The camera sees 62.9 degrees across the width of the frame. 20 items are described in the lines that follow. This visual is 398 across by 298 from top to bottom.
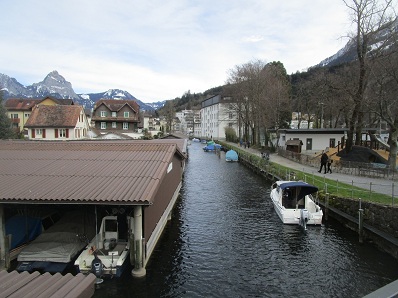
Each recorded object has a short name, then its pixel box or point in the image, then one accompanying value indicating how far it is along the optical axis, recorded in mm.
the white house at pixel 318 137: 51247
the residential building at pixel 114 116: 71062
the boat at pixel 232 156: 59156
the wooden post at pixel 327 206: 22891
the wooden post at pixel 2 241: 13773
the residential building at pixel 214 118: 117188
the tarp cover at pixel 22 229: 15069
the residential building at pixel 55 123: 55719
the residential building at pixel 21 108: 90438
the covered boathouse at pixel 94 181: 13055
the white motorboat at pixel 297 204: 20891
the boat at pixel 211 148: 81125
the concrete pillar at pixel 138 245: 13133
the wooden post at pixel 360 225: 18255
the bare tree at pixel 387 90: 29344
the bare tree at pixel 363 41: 32281
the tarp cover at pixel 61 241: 13695
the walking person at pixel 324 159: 31672
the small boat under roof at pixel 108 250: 12992
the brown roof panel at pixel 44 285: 4961
